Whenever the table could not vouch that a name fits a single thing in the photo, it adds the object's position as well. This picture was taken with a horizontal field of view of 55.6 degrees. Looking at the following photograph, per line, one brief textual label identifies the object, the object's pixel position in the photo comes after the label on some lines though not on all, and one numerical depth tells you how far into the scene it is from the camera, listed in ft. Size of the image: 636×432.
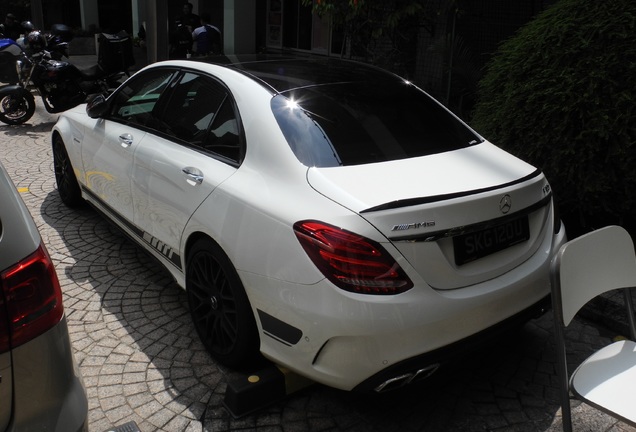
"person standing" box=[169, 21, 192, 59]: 45.27
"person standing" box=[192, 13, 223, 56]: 38.81
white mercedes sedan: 7.88
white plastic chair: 7.23
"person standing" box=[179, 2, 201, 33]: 48.96
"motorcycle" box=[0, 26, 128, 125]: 30.45
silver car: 5.72
